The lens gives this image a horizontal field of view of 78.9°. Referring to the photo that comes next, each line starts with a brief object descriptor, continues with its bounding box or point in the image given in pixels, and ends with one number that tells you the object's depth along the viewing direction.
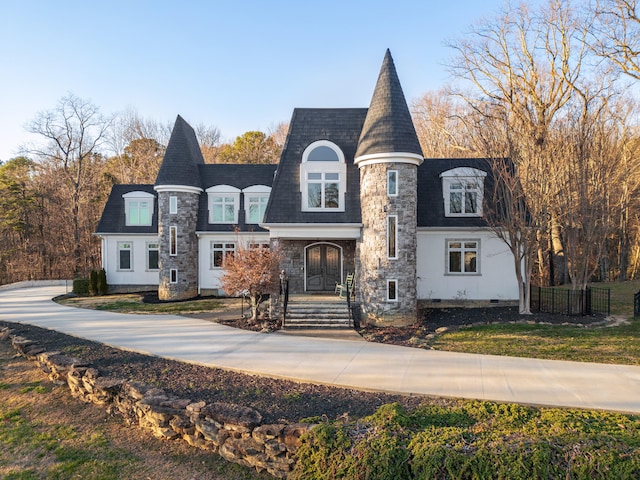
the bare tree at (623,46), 18.06
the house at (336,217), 12.30
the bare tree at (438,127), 28.23
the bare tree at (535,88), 19.18
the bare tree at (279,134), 38.07
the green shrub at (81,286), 19.69
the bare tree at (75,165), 27.03
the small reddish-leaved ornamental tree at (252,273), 11.69
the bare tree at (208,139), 39.06
